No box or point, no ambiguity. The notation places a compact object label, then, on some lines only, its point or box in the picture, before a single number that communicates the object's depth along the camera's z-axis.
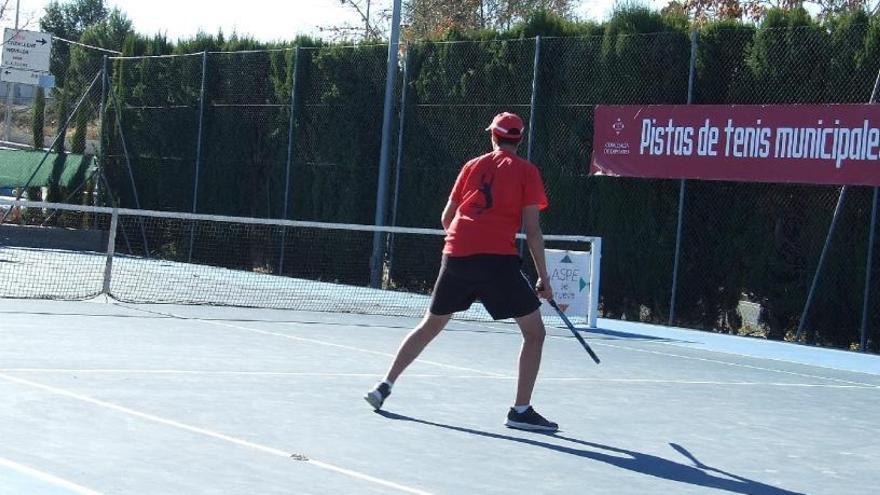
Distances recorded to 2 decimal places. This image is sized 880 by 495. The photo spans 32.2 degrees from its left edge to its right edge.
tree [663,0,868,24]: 34.16
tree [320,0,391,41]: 45.50
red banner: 16.44
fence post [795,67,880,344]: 16.48
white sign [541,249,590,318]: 17.39
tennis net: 18.05
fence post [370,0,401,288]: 22.48
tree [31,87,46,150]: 33.78
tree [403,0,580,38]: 45.44
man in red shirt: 8.54
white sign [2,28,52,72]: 41.53
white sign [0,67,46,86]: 39.19
